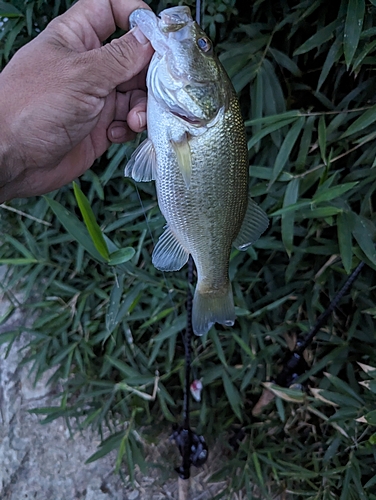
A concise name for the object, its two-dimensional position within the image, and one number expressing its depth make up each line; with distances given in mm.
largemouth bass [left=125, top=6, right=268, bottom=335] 339
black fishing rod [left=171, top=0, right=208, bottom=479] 524
